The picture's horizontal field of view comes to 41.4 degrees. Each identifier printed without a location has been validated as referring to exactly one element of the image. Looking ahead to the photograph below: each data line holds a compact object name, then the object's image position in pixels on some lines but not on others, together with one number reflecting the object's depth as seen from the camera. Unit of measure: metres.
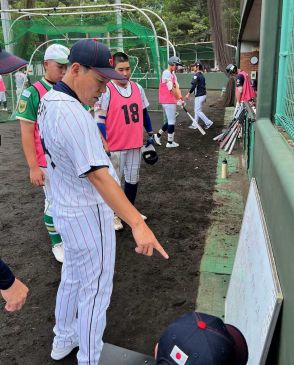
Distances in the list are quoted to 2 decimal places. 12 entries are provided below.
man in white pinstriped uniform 1.87
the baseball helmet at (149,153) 4.77
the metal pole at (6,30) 12.72
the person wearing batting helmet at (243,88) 9.46
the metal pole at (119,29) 12.11
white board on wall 1.71
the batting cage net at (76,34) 12.29
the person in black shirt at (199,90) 11.35
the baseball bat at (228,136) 8.87
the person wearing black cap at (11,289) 1.89
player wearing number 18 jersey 4.09
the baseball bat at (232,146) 8.41
